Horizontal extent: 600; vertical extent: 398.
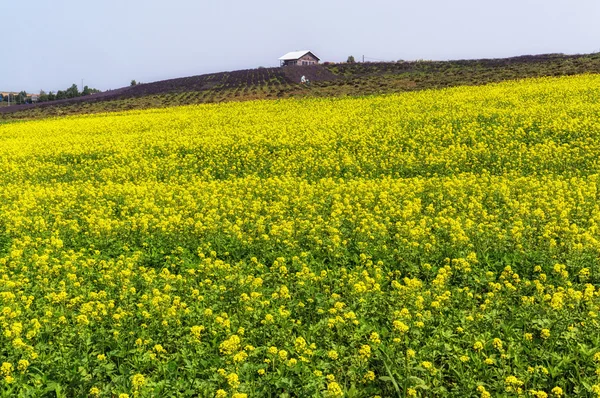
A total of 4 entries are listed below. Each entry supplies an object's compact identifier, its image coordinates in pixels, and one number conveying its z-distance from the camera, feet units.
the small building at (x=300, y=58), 294.25
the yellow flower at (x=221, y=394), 13.65
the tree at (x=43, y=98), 289.12
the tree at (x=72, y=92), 280.74
